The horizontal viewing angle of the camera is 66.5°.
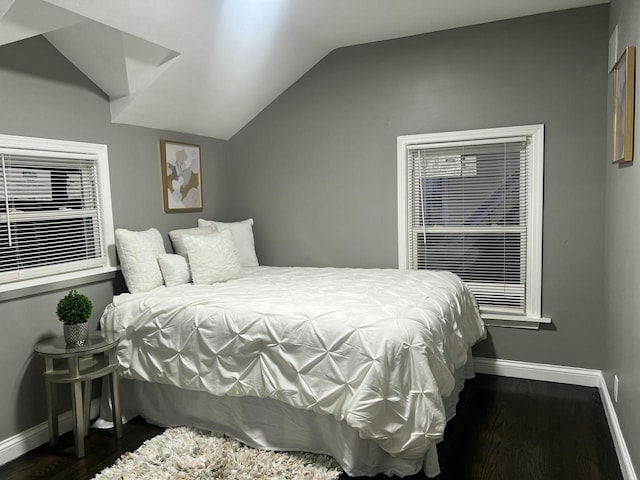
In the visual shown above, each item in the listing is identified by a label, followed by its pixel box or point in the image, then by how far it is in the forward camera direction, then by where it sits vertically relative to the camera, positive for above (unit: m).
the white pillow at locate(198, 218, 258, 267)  4.10 -0.21
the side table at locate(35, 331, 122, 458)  2.60 -0.83
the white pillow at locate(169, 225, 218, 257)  3.61 -0.14
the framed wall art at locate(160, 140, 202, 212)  3.75 +0.32
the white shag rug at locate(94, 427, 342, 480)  2.38 -1.26
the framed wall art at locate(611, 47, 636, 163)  2.25 +0.49
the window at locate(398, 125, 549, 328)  3.57 -0.03
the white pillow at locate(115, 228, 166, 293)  3.15 -0.28
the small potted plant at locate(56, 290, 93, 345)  2.68 -0.53
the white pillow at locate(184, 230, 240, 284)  3.34 -0.30
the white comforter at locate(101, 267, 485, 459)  2.19 -0.67
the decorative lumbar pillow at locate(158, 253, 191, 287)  3.30 -0.36
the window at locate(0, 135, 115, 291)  2.70 +0.06
